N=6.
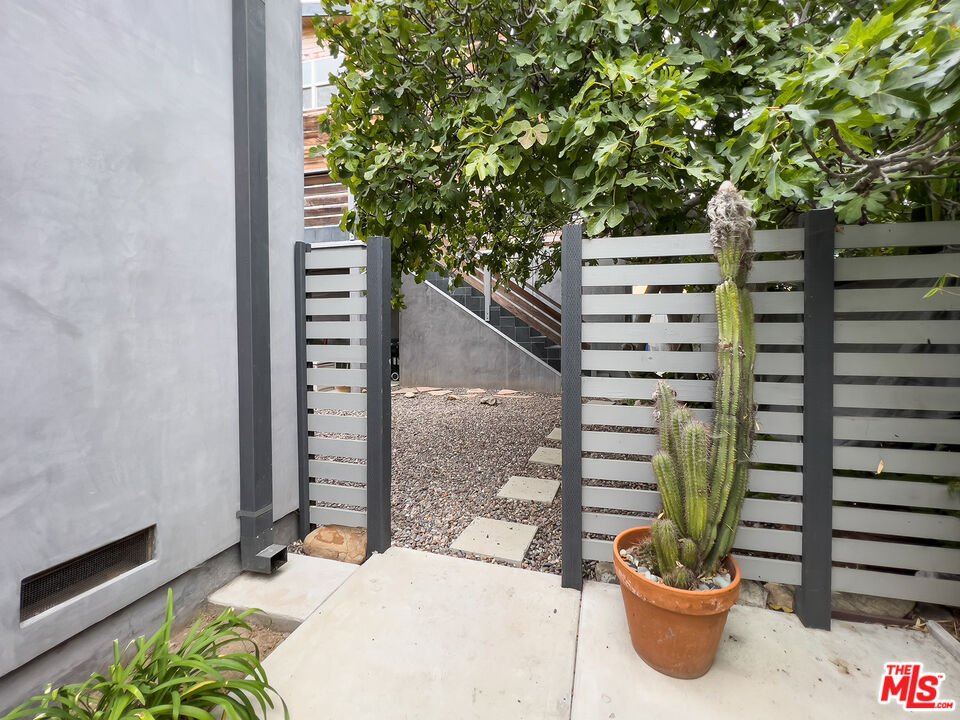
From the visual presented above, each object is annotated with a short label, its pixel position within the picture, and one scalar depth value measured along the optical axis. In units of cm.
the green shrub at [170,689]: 117
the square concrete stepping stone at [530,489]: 316
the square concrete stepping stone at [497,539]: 238
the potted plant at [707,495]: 151
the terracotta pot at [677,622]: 146
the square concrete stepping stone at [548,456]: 395
